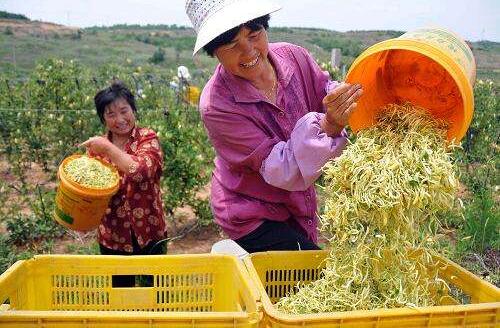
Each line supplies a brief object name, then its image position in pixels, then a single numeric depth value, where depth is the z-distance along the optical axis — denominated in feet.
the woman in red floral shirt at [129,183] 9.98
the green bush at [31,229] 16.79
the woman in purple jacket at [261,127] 6.30
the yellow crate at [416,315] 4.69
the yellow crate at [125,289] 6.15
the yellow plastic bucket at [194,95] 44.09
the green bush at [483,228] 13.92
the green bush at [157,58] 113.19
